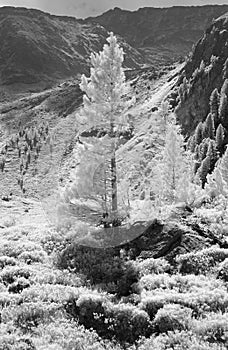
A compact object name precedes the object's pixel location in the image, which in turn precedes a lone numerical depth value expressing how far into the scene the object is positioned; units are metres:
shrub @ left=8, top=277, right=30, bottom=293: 14.10
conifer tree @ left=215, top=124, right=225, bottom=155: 96.81
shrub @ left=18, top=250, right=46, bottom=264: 18.06
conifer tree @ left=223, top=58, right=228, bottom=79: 134.79
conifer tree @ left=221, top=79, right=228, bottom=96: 116.94
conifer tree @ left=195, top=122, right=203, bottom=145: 106.66
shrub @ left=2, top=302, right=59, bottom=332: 11.34
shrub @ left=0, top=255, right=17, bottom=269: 17.17
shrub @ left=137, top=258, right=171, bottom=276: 15.20
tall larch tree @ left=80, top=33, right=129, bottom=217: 22.70
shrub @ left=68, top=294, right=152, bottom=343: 10.99
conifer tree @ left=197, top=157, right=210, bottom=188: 83.54
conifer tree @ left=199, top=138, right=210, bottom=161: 94.81
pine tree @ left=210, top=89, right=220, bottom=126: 116.06
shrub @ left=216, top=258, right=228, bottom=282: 13.87
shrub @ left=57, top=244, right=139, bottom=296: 14.69
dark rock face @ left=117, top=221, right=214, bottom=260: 16.44
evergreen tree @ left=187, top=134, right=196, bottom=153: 105.25
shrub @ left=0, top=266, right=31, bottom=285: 15.20
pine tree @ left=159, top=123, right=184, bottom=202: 38.91
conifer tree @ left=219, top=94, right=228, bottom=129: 110.06
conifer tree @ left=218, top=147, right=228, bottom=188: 55.65
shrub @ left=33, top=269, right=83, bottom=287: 15.10
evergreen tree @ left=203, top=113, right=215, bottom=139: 106.00
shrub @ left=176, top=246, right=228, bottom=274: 14.85
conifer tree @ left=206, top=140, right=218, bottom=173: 88.38
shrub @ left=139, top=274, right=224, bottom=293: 13.15
